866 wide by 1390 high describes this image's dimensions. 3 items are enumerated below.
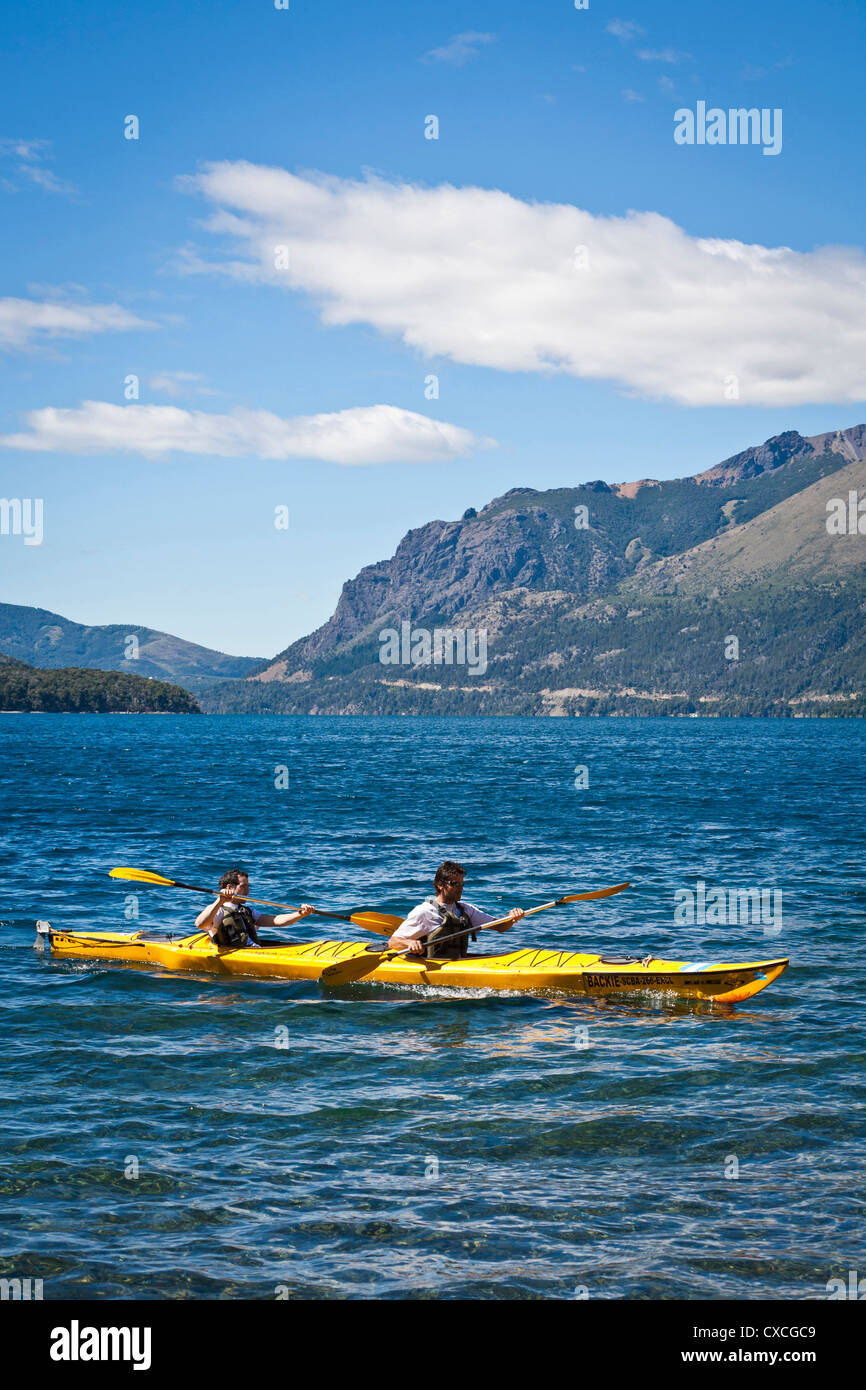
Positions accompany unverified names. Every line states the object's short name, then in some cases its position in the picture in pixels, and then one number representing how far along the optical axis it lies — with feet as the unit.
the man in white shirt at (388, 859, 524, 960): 56.18
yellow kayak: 52.47
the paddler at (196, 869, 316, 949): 58.56
